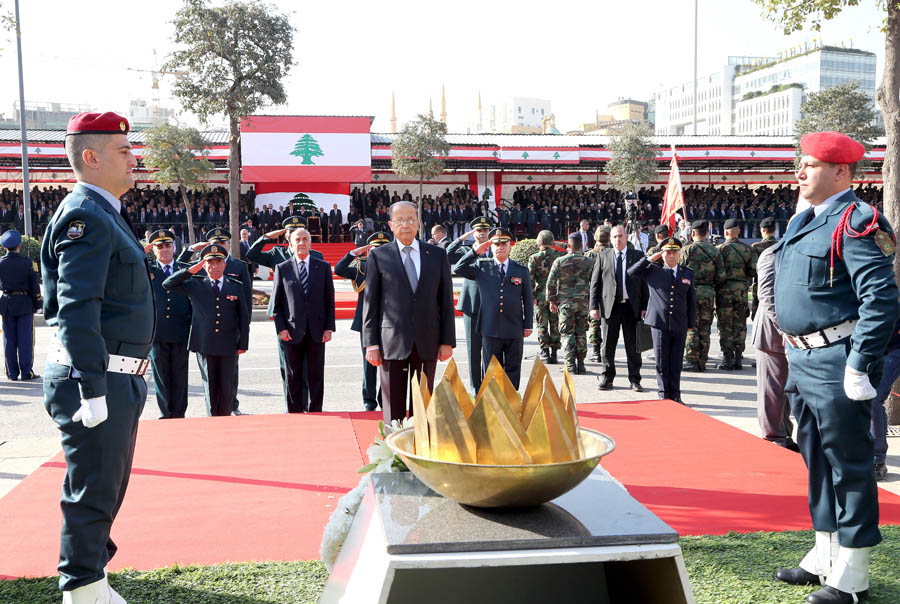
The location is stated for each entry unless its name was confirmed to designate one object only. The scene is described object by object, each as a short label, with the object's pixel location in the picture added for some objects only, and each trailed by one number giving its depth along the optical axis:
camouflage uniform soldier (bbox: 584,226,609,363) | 10.70
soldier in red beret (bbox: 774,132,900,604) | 3.23
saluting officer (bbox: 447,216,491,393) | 8.52
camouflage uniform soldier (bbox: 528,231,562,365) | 11.34
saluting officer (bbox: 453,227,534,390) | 7.73
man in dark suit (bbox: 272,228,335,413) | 7.41
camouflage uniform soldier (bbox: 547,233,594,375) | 10.30
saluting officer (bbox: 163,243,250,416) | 7.04
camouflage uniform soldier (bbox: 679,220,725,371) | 10.48
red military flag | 17.31
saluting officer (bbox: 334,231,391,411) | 7.91
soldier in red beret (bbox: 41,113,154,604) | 2.92
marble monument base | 2.21
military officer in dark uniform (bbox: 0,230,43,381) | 9.79
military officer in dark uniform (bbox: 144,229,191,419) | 7.25
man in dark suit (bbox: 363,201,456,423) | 5.71
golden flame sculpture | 2.39
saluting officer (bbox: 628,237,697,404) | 8.12
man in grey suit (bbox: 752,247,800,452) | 6.11
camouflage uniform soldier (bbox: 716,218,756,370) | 10.52
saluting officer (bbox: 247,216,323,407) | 8.28
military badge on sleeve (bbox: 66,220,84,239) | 2.97
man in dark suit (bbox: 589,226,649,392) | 9.00
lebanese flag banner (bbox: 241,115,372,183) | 29.12
